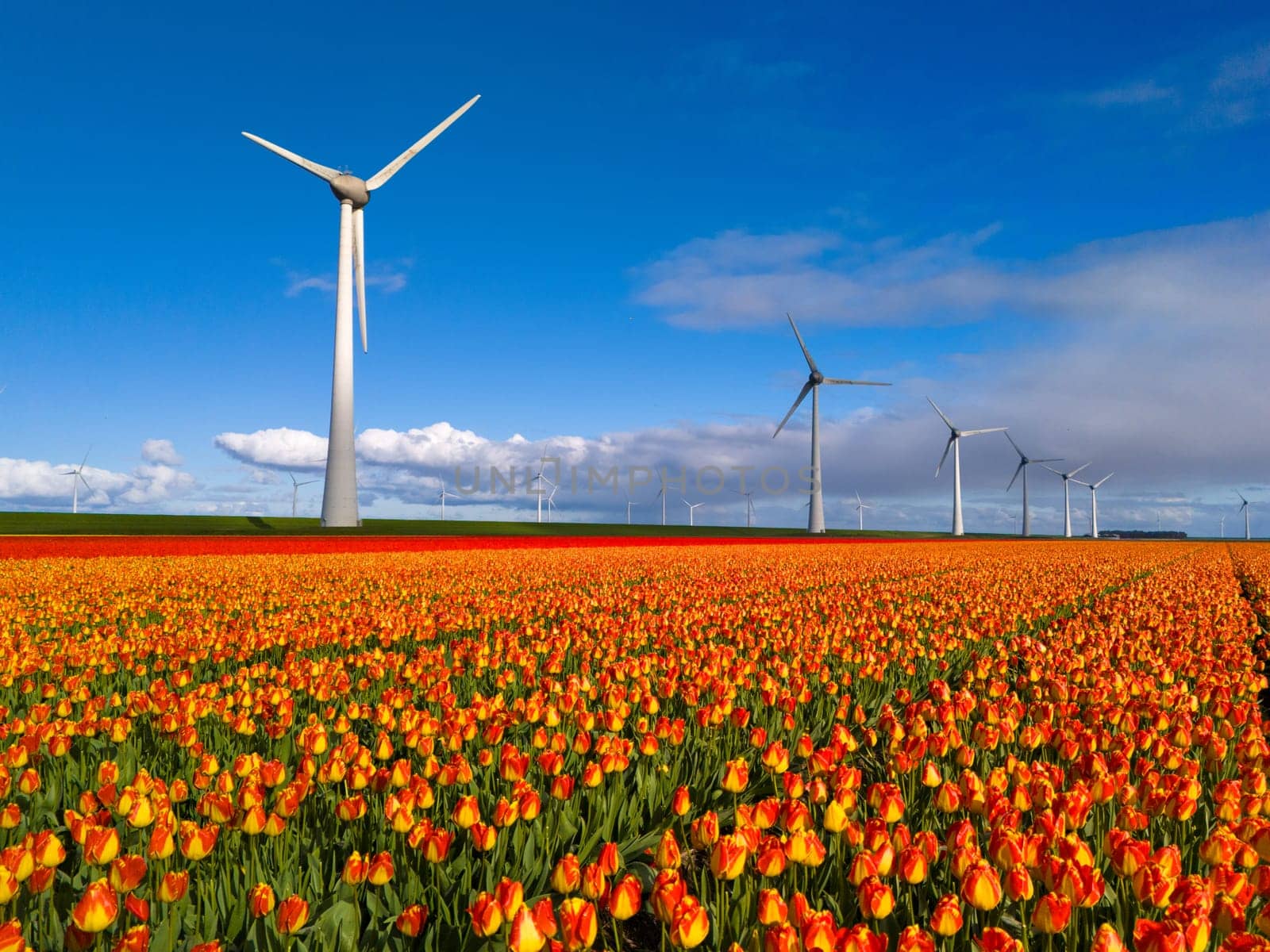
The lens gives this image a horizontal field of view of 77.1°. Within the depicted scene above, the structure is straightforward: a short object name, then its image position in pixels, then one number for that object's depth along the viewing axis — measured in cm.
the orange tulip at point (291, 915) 301
